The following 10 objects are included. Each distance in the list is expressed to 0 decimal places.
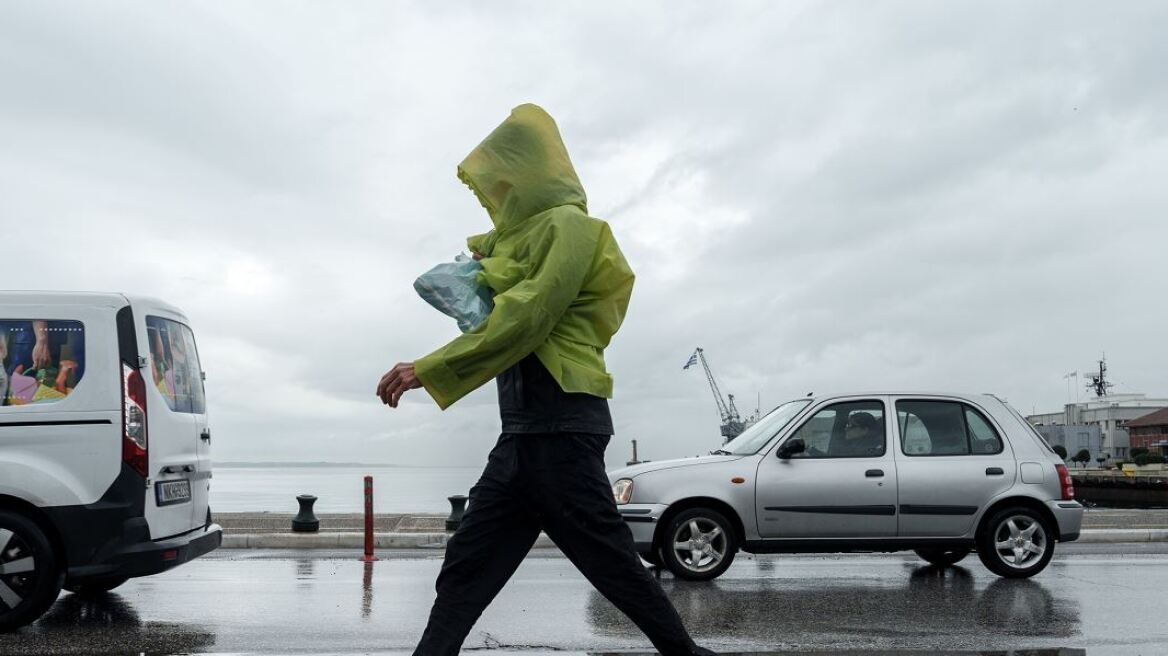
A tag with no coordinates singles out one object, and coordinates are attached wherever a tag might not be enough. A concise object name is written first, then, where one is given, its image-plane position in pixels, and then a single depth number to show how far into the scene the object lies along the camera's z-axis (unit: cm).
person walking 354
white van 644
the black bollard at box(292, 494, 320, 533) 1262
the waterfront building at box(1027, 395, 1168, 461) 13175
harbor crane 11394
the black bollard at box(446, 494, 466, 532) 1256
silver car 898
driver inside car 944
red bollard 1048
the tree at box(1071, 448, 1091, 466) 10675
